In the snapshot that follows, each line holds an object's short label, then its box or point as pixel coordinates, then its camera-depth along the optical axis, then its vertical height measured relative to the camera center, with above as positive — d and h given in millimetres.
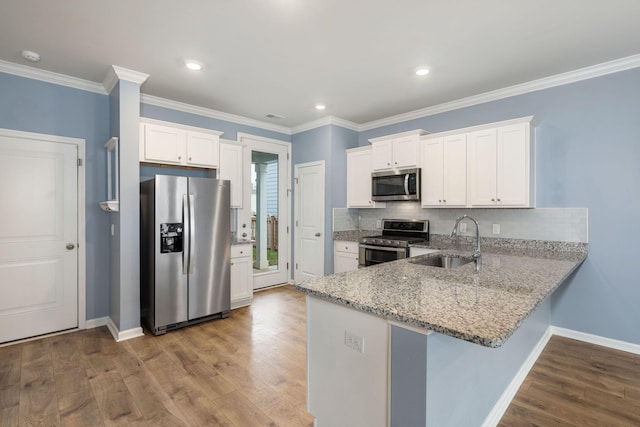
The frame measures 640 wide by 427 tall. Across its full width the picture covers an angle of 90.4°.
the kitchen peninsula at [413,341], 1232 -567
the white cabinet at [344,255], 4520 -636
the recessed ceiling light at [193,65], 2973 +1395
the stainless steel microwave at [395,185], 4039 +358
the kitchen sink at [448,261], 2707 -423
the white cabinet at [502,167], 3230 +483
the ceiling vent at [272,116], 4582 +1401
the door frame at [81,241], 3396 -312
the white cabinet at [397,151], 4043 +812
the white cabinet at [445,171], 3684 +488
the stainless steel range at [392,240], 3914 -365
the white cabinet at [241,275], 4105 -835
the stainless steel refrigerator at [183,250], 3260 -416
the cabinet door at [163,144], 3467 +762
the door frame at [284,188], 4656 +381
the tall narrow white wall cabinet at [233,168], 4164 +581
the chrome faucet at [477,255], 2345 -332
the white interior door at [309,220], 4863 -131
